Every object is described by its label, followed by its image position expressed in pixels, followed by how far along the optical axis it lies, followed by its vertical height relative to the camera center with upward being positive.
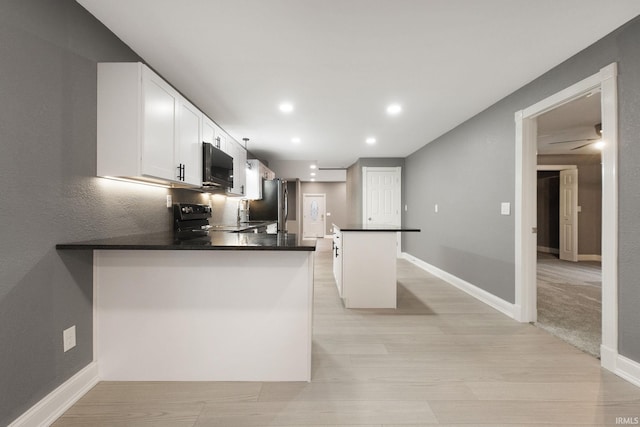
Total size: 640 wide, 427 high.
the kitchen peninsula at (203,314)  1.79 -0.65
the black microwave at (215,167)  2.85 +0.50
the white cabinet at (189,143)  2.41 +0.65
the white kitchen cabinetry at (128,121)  1.80 +0.60
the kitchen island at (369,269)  3.21 -0.64
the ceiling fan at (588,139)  4.81 +1.29
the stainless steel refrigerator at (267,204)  5.79 +0.19
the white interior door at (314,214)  11.29 -0.02
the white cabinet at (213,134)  3.01 +0.94
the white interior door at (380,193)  6.60 +0.48
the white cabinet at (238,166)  4.05 +0.76
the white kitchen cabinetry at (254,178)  4.95 +0.65
